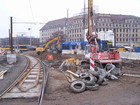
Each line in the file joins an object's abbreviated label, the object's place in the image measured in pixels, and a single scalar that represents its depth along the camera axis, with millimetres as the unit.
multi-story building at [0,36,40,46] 90480
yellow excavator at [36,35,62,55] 31346
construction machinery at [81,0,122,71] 11896
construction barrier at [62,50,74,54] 36308
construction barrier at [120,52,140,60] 20636
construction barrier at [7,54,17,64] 20554
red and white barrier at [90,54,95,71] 10730
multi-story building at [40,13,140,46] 76625
